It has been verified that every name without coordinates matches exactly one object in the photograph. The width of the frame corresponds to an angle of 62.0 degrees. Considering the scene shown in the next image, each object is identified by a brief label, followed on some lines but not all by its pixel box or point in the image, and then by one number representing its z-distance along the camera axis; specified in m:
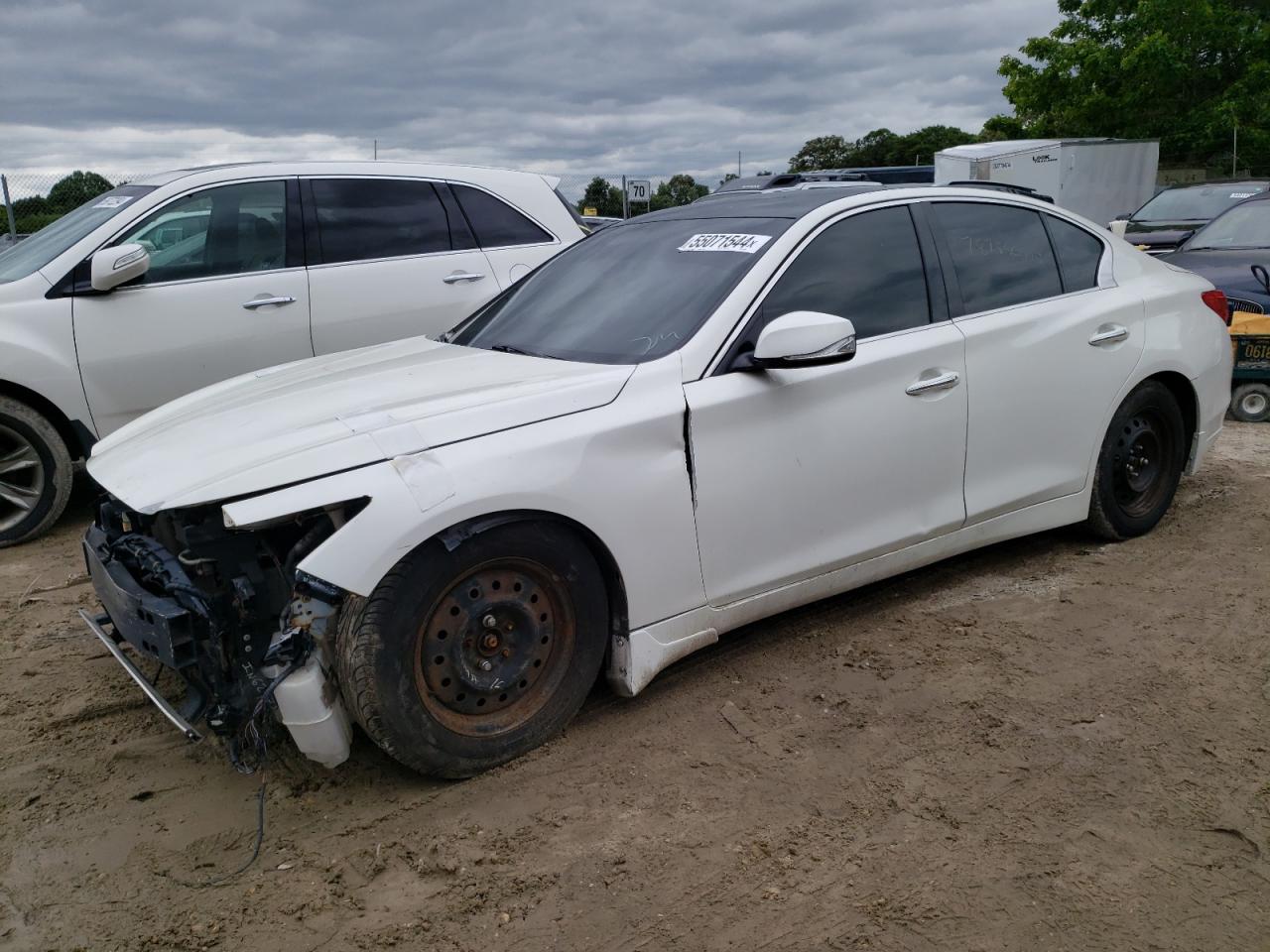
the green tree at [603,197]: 24.58
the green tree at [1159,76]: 28.28
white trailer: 21.62
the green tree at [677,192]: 25.11
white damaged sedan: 2.87
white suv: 5.48
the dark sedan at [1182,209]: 12.52
